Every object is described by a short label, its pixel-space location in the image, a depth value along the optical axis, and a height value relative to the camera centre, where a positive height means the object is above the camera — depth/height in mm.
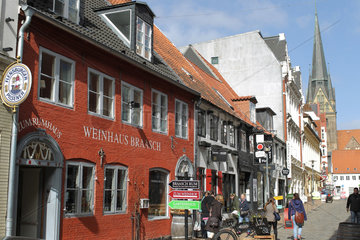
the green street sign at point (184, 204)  11898 -640
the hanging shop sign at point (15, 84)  9109 +1980
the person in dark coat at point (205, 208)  15189 -963
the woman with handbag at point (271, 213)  15334 -1097
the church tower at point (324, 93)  122188 +25341
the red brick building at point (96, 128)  10812 +1522
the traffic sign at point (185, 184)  12000 -91
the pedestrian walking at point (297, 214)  14828 -1079
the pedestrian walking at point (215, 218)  12562 -1051
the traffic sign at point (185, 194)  11923 -370
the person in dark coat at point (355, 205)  17703 -910
